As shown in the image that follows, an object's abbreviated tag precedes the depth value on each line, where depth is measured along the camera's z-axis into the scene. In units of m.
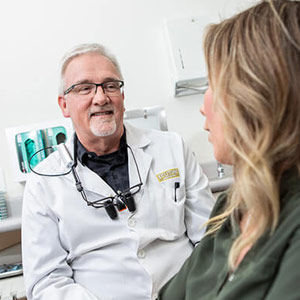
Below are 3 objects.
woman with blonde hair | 0.59
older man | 1.20
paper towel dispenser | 2.01
